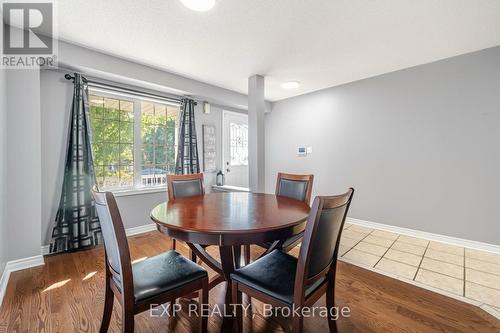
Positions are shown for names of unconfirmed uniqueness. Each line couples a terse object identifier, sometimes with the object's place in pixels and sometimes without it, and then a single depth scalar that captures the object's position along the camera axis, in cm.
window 306
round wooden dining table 125
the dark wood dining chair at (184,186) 235
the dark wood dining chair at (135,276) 111
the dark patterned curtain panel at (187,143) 366
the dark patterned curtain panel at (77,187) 262
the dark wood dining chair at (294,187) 225
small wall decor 411
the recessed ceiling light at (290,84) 370
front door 454
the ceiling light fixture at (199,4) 179
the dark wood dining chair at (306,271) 110
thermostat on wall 448
